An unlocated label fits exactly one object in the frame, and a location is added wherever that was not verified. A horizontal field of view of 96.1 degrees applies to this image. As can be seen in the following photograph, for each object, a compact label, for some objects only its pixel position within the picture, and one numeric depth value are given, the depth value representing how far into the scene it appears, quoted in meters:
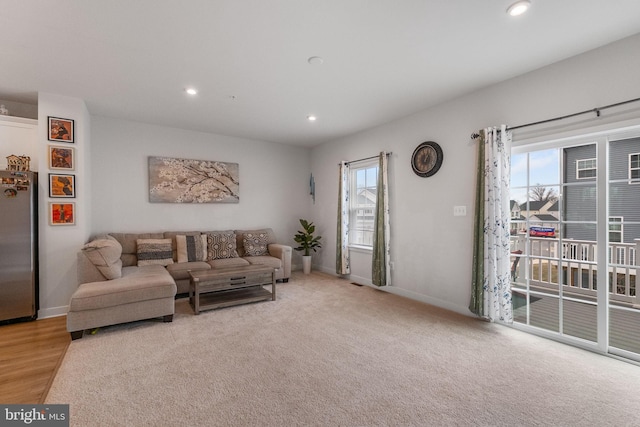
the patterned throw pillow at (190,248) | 4.66
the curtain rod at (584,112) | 2.39
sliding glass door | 2.55
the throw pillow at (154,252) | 4.29
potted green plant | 5.89
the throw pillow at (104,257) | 3.25
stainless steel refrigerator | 3.19
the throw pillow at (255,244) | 5.25
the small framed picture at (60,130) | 3.54
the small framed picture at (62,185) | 3.54
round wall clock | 3.87
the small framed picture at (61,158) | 3.53
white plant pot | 5.87
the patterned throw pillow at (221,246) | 4.95
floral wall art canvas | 4.84
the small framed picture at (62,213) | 3.54
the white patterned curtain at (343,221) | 5.38
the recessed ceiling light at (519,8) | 1.98
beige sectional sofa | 2.92
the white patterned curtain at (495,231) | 3.12
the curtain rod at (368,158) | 4.58
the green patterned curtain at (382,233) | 4.54
